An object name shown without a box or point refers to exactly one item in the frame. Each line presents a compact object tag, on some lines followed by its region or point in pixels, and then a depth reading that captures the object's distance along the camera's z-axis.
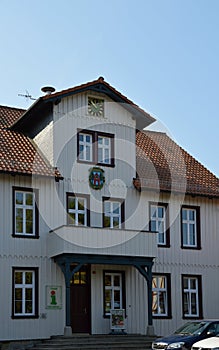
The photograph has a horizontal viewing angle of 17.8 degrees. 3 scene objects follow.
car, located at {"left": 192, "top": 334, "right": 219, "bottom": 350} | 19.85
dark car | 21.83
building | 26.52
